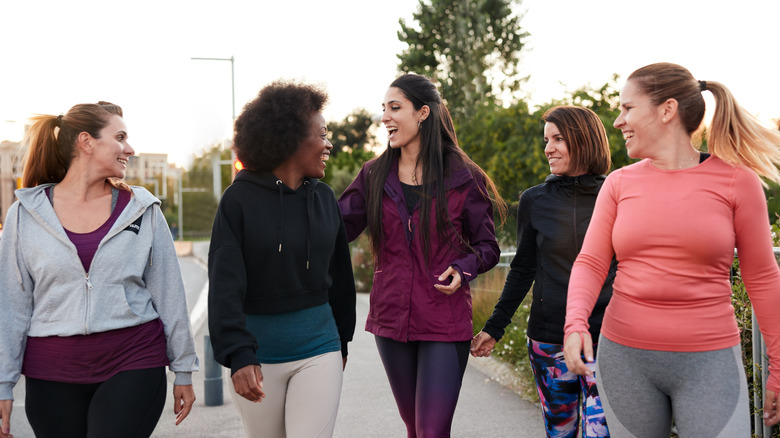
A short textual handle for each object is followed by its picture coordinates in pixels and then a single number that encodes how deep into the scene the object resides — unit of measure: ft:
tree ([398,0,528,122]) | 119.34
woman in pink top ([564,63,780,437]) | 8.26
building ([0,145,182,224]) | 250.37
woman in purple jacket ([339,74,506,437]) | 12.10
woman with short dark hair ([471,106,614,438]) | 12.12
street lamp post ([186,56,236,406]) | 23.34
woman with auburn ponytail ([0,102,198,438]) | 9.76
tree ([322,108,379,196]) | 210.79
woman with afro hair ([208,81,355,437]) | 9.88
